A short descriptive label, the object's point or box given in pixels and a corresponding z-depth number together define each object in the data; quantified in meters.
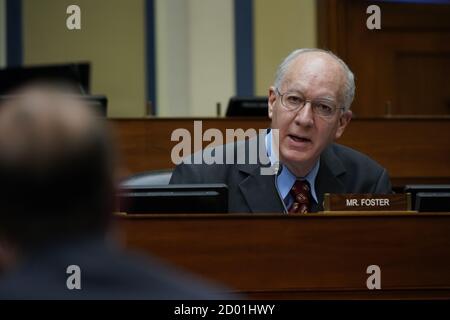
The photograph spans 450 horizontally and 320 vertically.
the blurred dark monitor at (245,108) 9.83
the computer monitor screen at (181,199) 5.33
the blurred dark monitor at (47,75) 11.43
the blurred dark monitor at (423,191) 5.55
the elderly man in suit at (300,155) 6.09
